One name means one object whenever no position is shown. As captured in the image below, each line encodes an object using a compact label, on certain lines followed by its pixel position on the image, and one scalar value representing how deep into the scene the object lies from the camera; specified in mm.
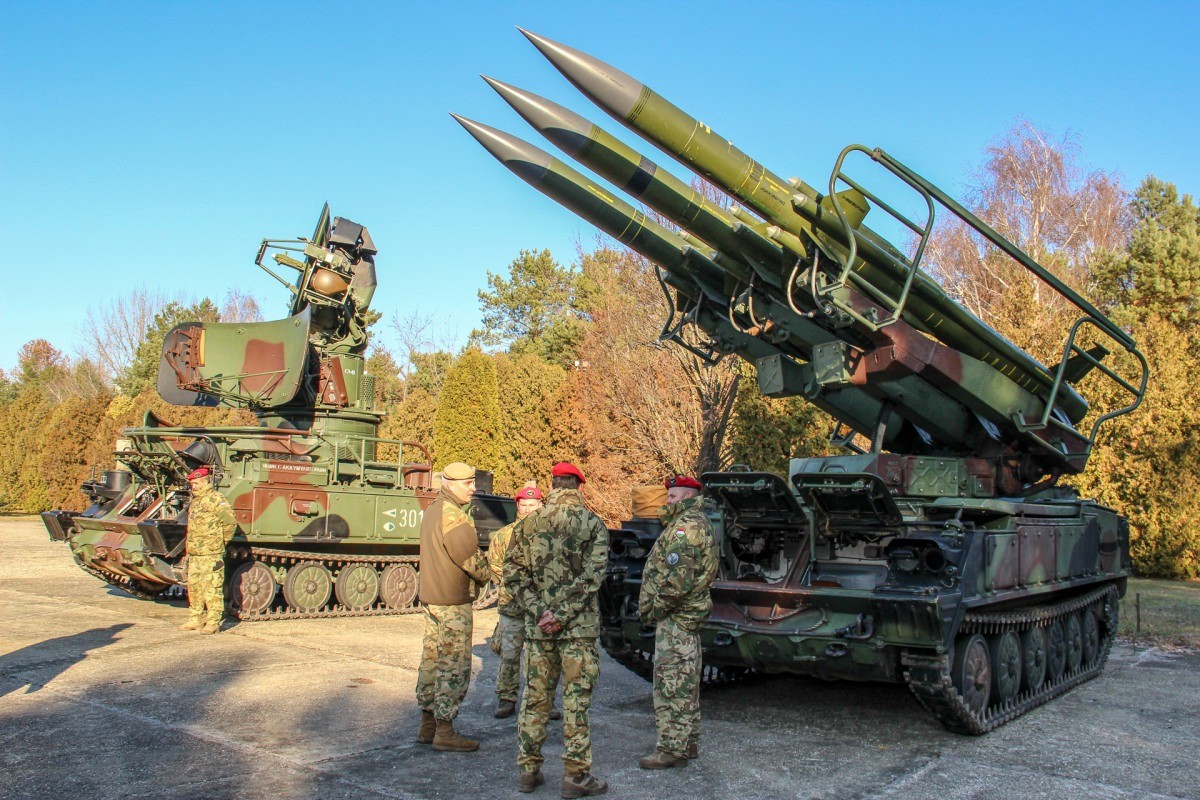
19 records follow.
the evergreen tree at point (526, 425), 18469
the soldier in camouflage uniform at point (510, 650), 6500
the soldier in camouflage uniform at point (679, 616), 5328
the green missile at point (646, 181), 7191
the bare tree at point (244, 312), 44906
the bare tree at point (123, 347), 42469
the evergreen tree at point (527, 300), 37562
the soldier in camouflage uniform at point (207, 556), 9672
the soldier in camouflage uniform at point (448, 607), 5430
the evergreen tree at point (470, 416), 20031
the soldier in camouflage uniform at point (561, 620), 4809
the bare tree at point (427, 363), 36188
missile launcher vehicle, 5973
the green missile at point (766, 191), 7062
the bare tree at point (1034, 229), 24547
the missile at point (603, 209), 7574
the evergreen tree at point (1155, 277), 19656
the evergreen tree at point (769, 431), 13211
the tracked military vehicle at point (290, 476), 10633
